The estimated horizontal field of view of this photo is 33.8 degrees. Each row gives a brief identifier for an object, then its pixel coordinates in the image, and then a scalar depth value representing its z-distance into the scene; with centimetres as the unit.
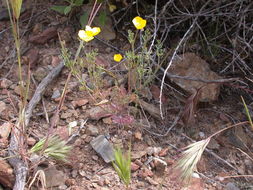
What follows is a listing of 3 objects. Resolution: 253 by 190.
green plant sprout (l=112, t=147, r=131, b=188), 36
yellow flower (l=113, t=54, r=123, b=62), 49
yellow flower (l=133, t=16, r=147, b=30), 46
